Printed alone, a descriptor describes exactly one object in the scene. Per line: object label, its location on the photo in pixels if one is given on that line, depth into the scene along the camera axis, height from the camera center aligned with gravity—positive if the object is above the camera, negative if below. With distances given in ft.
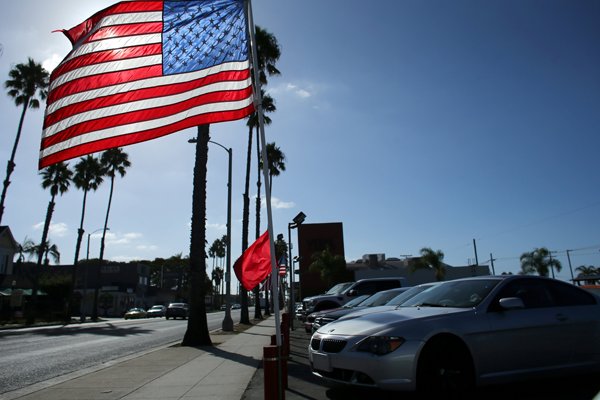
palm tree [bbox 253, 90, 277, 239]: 98.49 +39.02
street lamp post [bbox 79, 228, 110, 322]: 126.87 +0.32
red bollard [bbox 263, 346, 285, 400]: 14.14 -2.03
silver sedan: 16.12 -1.45
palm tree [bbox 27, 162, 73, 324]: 124.98 +37.04
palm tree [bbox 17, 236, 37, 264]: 223.71 +32.49
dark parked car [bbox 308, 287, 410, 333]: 35.99 +0.00
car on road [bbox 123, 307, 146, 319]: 170.15 -1.09
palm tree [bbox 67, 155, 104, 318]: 133.28 +40.18
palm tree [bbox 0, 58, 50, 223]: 106.22 +53.75
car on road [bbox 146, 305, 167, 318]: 176.55 -0.50
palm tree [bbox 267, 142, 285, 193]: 126.31 +40.86
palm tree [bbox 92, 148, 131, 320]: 138.00 +45.34
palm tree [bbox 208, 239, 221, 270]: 352.40 +46.61
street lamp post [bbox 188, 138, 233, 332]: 72.11 +6.59
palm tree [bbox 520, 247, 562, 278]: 204.85 +16.32
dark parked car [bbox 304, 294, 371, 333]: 40.06 -0.68
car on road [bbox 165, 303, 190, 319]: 137.90 -0.23
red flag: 29.22 +2.78
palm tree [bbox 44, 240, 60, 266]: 244.05 +33.20
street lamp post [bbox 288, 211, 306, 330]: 71.05 +13.29
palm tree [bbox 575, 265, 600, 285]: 303.48 +18.81
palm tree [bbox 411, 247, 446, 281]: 176.65 +15.41
